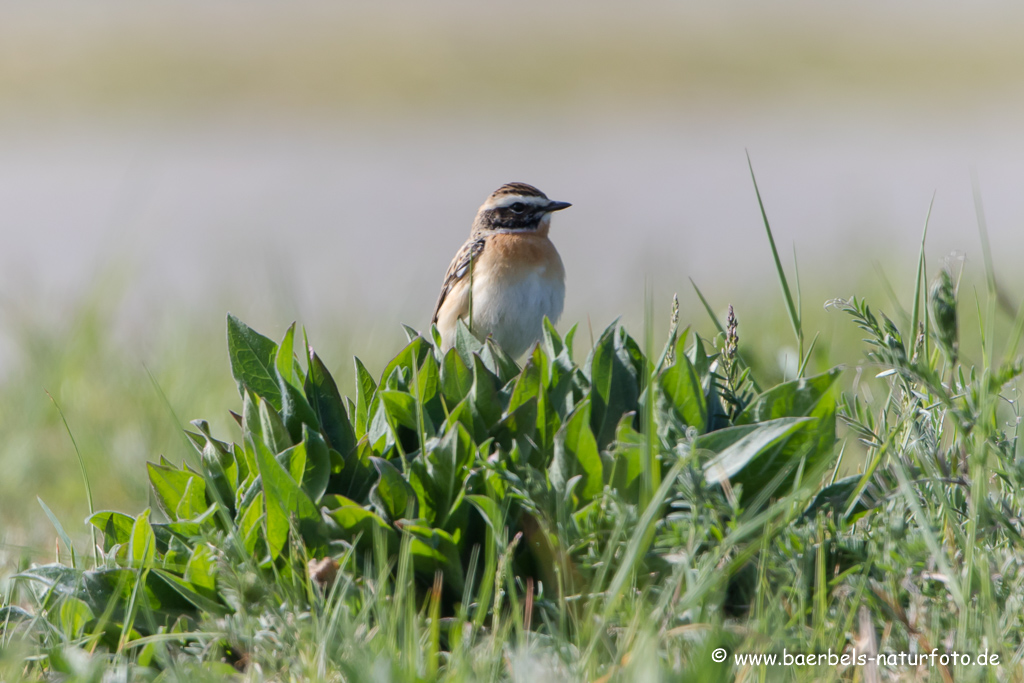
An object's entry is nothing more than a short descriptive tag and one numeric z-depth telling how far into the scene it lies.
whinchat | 11.70
